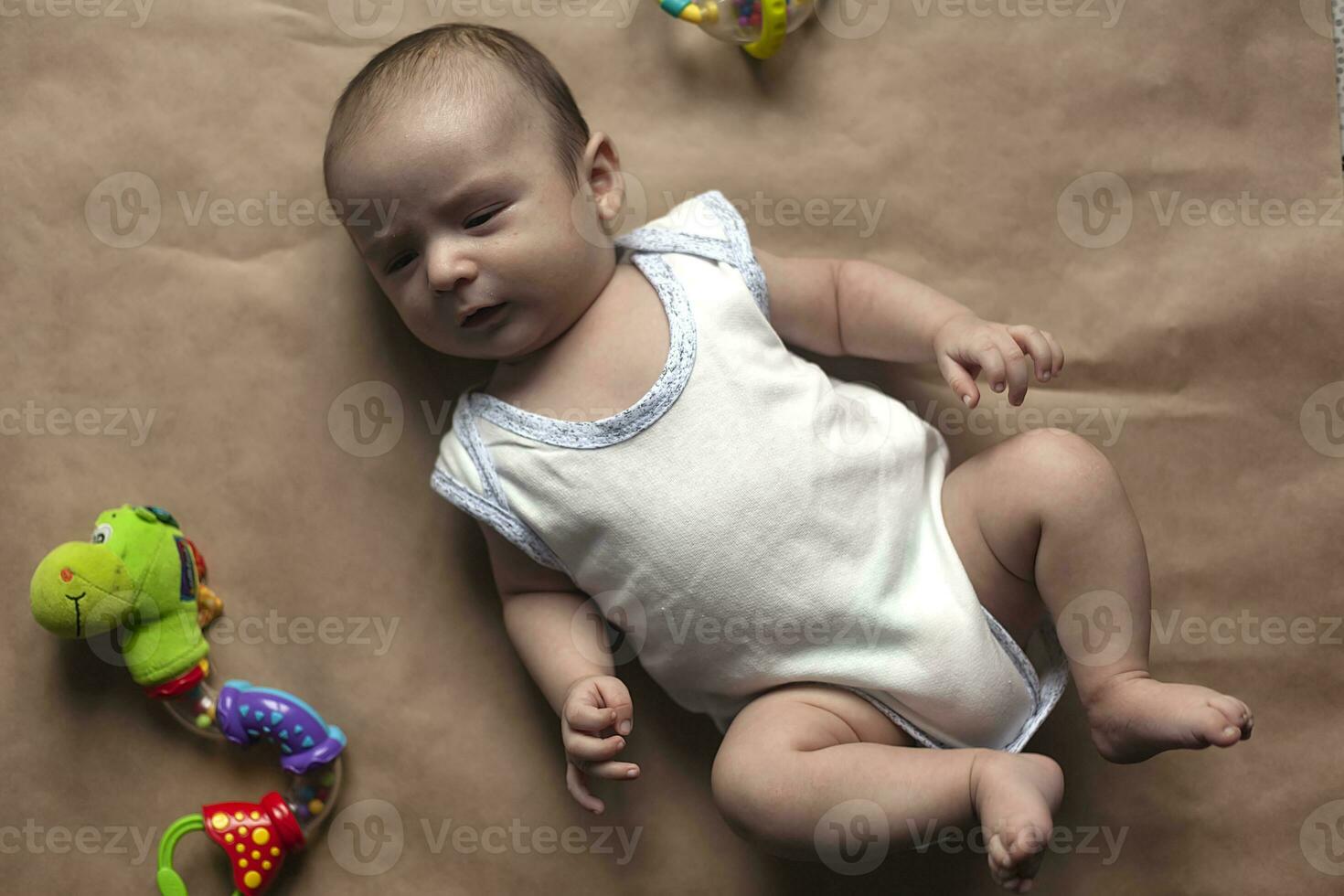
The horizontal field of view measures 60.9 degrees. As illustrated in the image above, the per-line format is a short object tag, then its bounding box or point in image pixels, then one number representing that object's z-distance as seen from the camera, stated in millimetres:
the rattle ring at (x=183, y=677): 1288
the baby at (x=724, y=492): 1185
